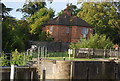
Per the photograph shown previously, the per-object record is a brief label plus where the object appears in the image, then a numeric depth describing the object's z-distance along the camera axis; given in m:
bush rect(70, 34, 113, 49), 39.22
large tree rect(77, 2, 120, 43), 59.28
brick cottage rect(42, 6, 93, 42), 54.69
